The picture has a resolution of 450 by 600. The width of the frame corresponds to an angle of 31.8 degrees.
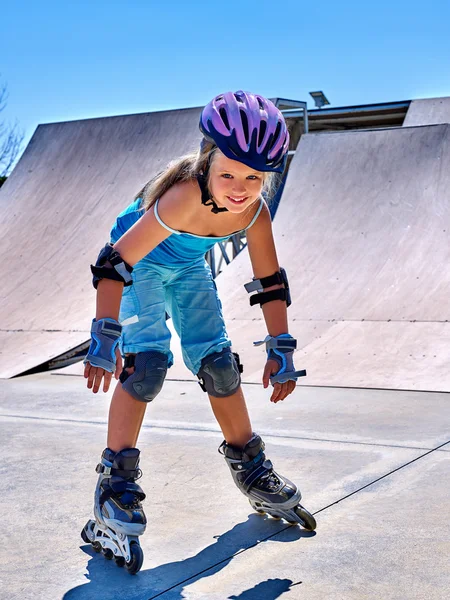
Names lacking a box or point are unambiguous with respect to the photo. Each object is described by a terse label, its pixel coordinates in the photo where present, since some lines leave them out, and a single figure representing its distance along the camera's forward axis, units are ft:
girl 8.65
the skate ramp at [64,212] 24.07
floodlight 54.75
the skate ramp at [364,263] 19.30
